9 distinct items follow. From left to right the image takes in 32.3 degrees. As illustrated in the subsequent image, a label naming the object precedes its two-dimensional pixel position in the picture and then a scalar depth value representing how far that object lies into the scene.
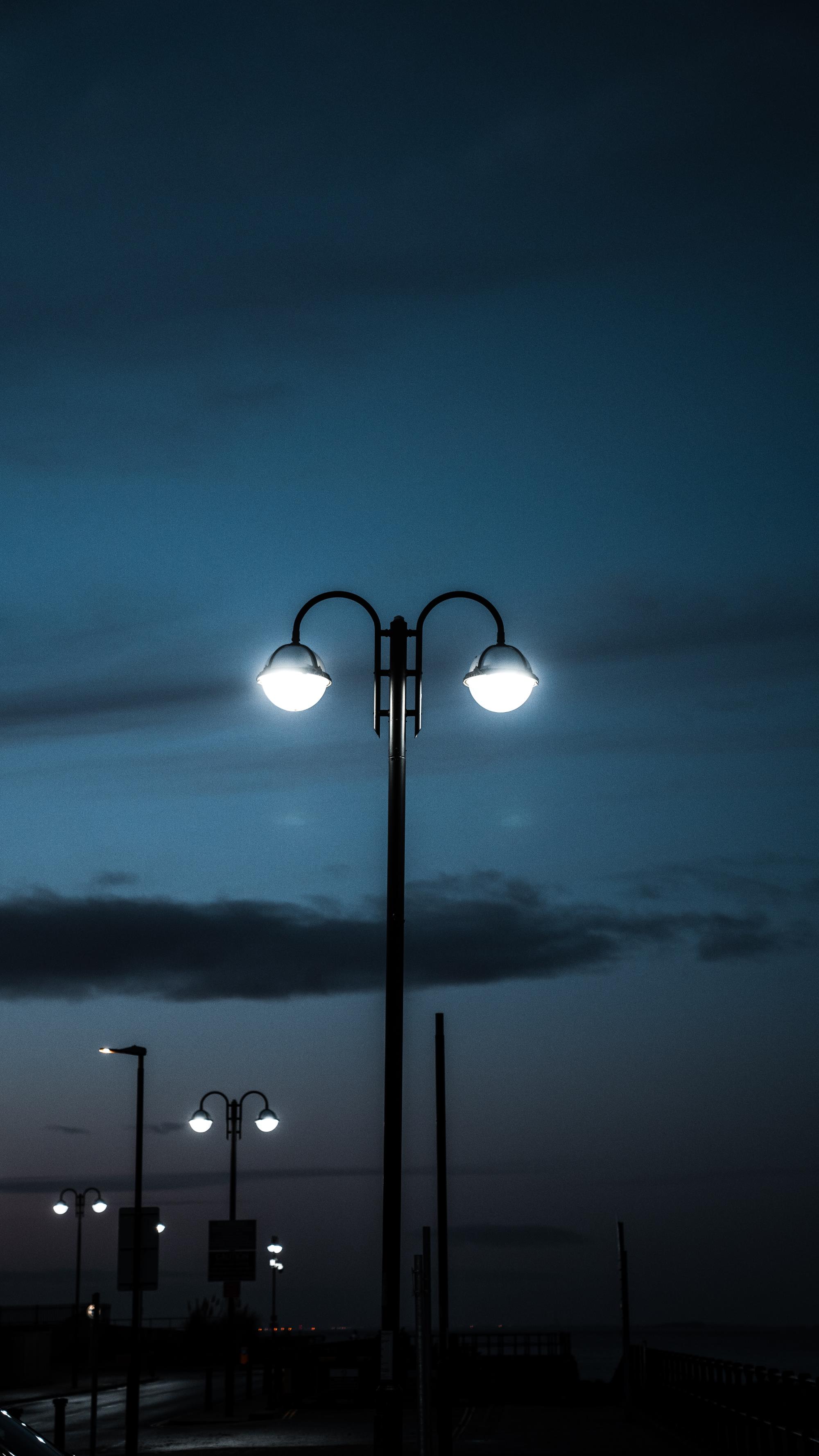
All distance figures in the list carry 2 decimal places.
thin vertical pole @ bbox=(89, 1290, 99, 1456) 24.22
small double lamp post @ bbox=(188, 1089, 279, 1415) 33.31
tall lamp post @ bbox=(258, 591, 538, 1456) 9.65
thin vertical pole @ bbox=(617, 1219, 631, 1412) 30.02
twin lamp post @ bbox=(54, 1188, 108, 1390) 47.12
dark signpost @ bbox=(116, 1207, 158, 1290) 23.00
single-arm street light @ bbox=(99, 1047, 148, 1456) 22.88
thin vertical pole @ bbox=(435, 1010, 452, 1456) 21.27
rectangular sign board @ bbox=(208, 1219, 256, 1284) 31.91
